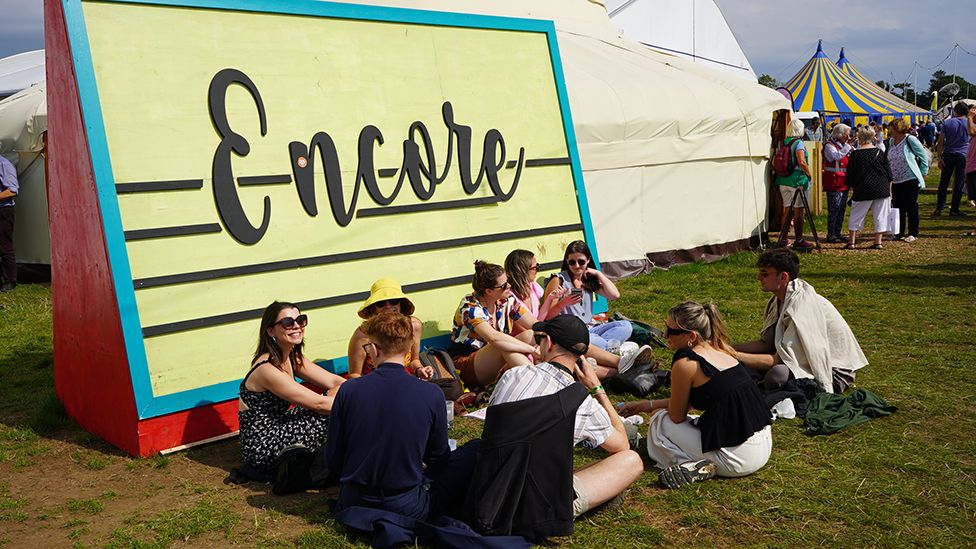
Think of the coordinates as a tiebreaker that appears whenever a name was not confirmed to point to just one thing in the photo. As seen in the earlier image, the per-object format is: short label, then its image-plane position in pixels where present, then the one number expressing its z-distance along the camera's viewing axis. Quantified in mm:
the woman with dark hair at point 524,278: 6805
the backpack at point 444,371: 5982
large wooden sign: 5238
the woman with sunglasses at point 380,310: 5602
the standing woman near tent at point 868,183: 12430
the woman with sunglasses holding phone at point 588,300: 6574
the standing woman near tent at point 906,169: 12875
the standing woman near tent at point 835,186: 13203
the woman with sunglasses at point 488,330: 6156
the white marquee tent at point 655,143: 10695
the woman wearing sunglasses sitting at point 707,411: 4627
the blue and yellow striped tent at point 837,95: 28844
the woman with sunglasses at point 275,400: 4785
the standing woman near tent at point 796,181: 12820
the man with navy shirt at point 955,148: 14828
